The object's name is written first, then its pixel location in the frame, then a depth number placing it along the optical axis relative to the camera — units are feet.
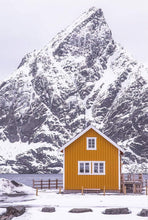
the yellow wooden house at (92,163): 177.88
